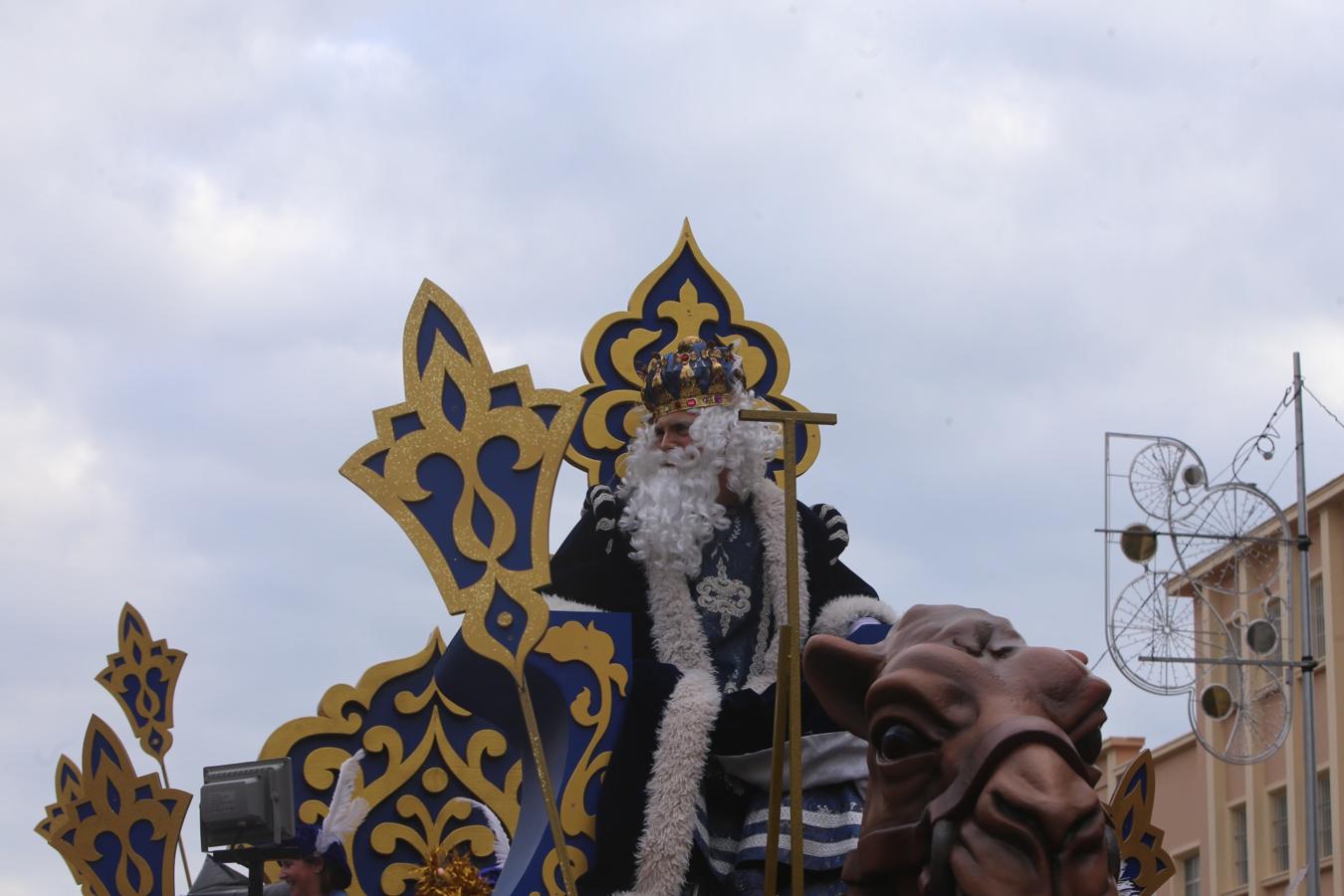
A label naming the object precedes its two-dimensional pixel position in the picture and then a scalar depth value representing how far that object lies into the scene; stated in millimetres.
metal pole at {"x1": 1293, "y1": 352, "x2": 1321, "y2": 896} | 13406
